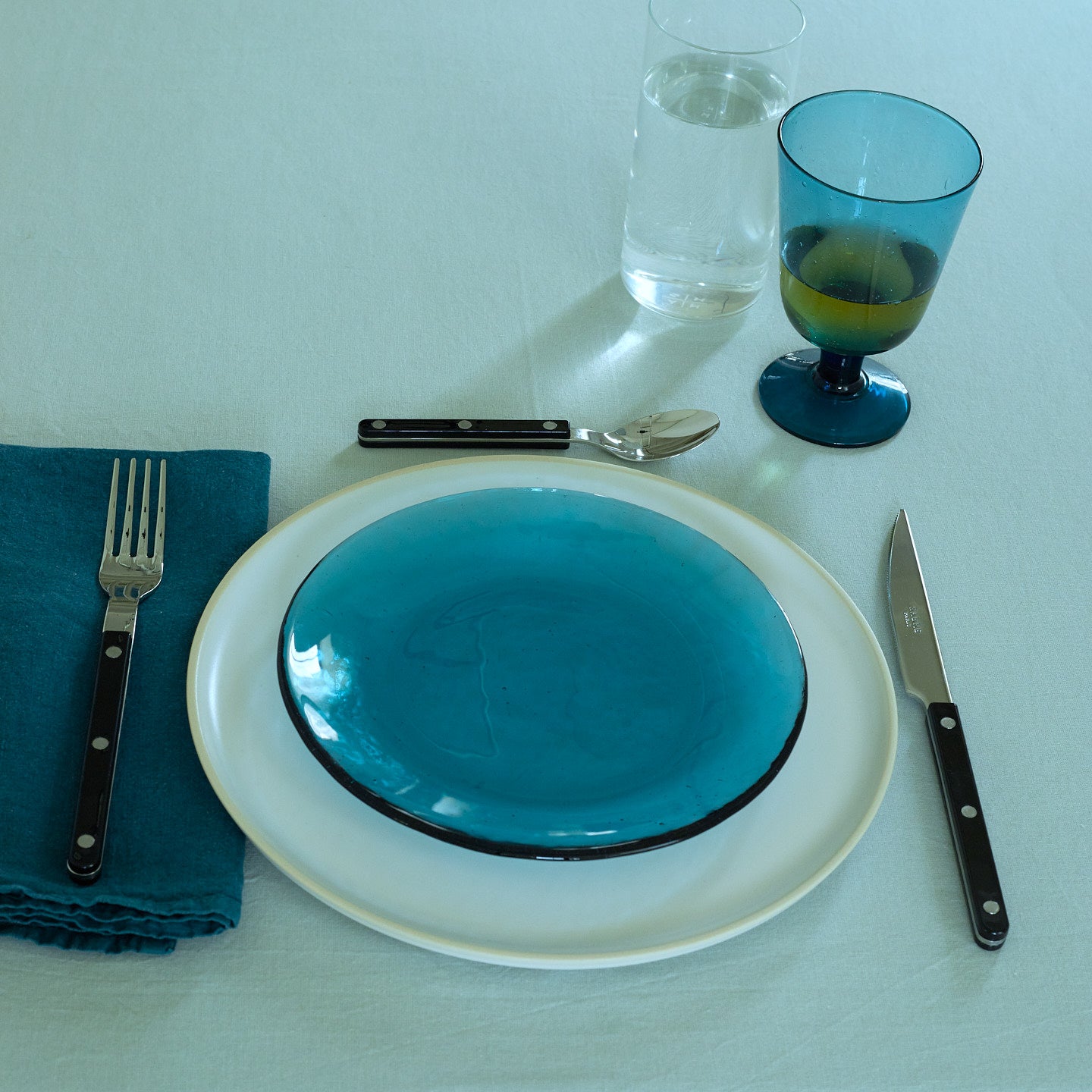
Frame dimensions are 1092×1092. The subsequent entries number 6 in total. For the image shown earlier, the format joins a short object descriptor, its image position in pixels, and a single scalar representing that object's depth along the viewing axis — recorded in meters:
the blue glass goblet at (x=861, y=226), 0.68
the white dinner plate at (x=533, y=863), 0.48
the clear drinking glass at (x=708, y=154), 0.78
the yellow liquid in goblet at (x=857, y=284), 0.69
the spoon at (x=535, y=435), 0.73
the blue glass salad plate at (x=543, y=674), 0.49
